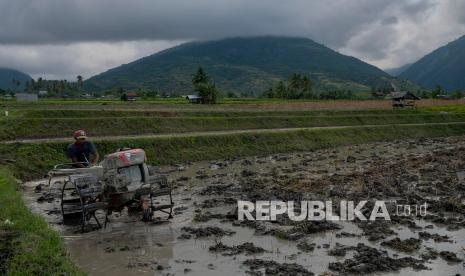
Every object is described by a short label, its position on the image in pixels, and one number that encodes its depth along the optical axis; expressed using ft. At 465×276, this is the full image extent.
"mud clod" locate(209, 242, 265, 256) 38.42
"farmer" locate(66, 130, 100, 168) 50.78
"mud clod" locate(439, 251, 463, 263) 35.80
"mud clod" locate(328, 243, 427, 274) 33.76
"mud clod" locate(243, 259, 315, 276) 33.30
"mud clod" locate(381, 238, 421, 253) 38.14
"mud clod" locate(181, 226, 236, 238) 43.78
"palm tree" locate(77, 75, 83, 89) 558.15
